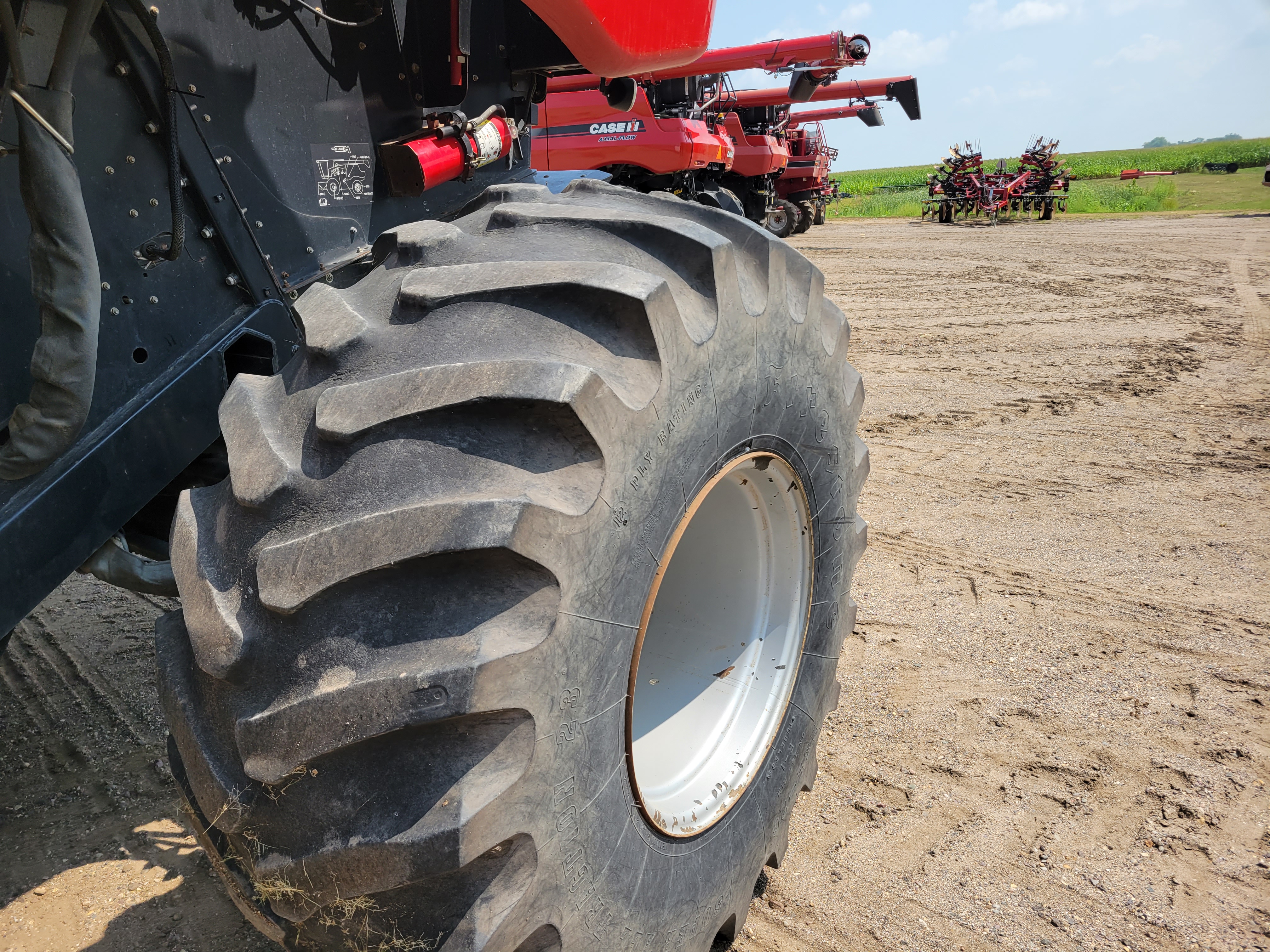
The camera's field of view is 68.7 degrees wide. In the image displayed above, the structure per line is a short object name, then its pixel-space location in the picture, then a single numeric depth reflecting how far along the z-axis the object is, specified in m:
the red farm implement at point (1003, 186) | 24.88
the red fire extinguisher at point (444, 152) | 2.03
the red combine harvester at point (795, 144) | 13.83
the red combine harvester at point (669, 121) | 10.77
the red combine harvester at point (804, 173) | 22.72
